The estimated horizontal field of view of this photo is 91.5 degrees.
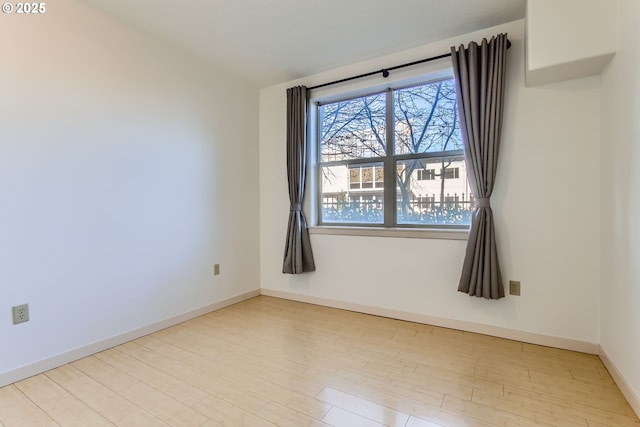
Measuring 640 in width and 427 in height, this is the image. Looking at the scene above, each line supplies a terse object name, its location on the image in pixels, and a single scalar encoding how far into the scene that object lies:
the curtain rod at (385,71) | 2.65
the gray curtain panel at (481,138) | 2.37
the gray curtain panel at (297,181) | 3.34
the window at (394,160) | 2.78
